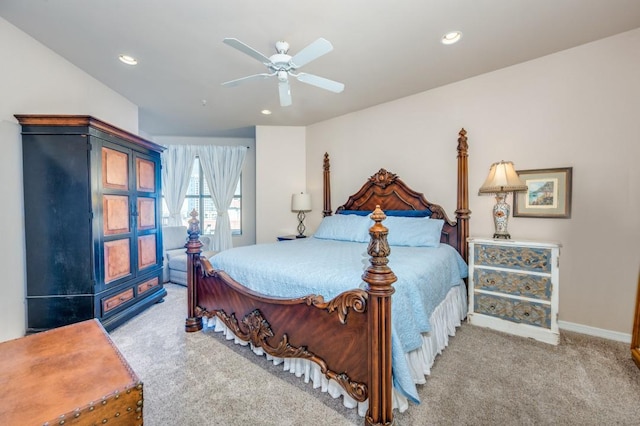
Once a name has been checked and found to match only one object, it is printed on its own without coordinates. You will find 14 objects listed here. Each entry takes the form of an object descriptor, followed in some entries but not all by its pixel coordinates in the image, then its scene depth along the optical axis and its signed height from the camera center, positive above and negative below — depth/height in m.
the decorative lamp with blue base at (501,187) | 2.60 +0.18
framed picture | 2.58 +0.10
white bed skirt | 1.62 -1.11
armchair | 4.25 -0.79
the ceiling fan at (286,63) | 1.84 +1.06
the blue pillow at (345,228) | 3.27 -0.29
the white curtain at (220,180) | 5.64 +0.53
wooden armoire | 2.37 -0.13
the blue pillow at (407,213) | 3.37 -0.10
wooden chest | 0.92 -0.69
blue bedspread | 1.58 -0.50
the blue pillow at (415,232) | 2.87 -0.29
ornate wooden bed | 1.38 -0.78
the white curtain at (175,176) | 5.50 +0.60
